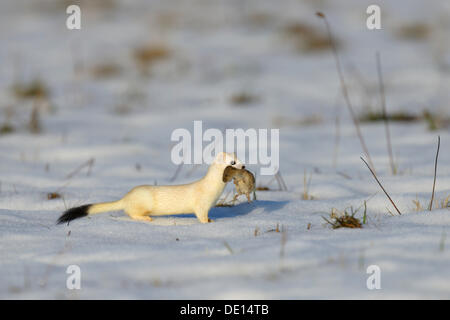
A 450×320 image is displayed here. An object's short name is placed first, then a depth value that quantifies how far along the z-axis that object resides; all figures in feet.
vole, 17.62
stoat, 17.69
